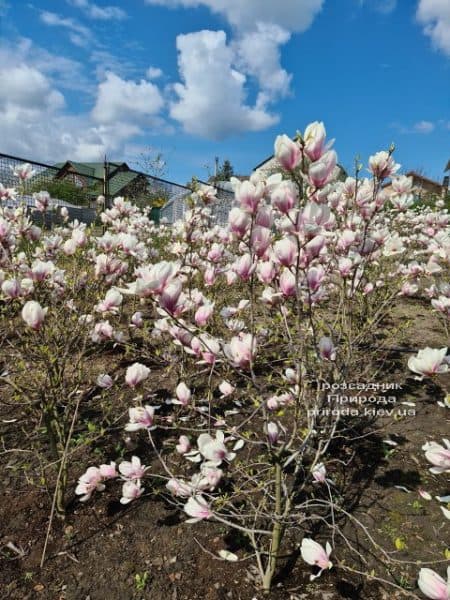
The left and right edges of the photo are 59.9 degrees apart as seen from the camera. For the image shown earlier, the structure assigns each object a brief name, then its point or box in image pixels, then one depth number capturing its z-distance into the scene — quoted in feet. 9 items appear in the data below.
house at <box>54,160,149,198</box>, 35.24
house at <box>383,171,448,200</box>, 114.30
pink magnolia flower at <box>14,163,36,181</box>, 9.09
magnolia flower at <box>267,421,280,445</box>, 5.36
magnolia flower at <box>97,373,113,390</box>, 7.13
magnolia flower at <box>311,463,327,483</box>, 5.26
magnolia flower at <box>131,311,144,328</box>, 9.04
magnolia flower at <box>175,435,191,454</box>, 6.08
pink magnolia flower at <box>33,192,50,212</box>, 9.27
